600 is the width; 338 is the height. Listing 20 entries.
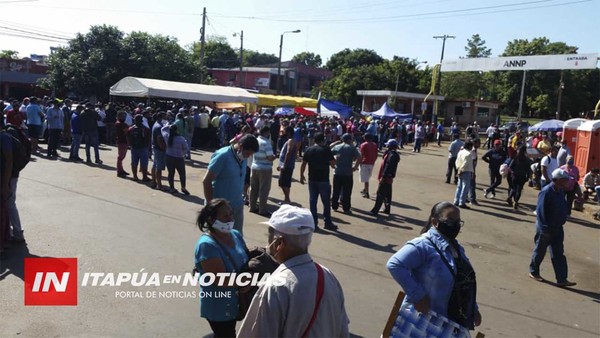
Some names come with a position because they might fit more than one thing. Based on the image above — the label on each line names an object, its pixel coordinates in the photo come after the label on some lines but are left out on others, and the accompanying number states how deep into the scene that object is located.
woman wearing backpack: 10.73
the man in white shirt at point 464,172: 11.74
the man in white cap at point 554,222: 6.75
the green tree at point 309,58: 116.87
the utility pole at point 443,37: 49.59
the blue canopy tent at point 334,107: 29.84
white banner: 20.12
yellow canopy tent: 33.06
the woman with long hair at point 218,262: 3.27
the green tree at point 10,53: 66.36
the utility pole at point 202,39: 36.02
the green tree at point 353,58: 72.81
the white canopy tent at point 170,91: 20.24
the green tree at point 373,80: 52.44
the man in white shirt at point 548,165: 11.99
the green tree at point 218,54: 81.78
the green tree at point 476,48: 74.62
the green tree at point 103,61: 30.22
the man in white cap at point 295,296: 2.38
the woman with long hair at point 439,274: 3.36
